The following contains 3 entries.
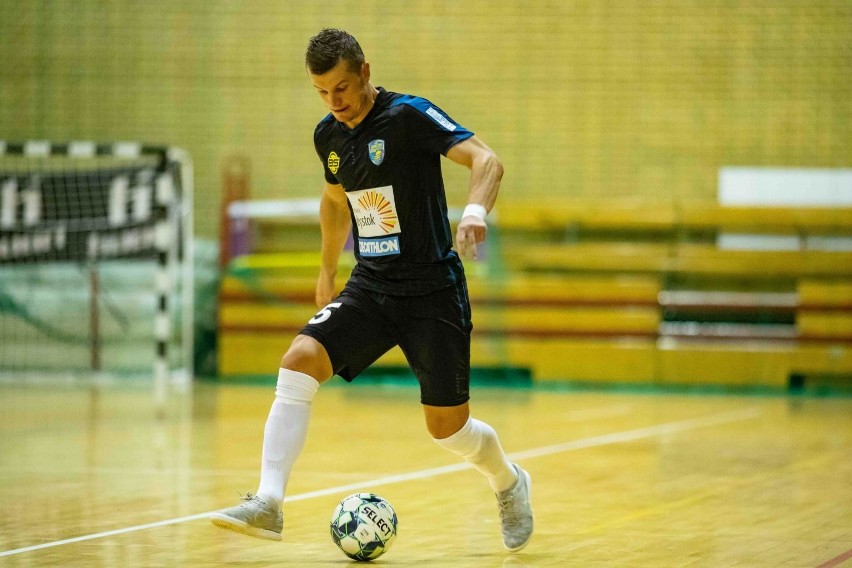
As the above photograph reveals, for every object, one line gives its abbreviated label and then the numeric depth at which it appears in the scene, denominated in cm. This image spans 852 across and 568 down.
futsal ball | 902
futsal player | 909
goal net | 2684
